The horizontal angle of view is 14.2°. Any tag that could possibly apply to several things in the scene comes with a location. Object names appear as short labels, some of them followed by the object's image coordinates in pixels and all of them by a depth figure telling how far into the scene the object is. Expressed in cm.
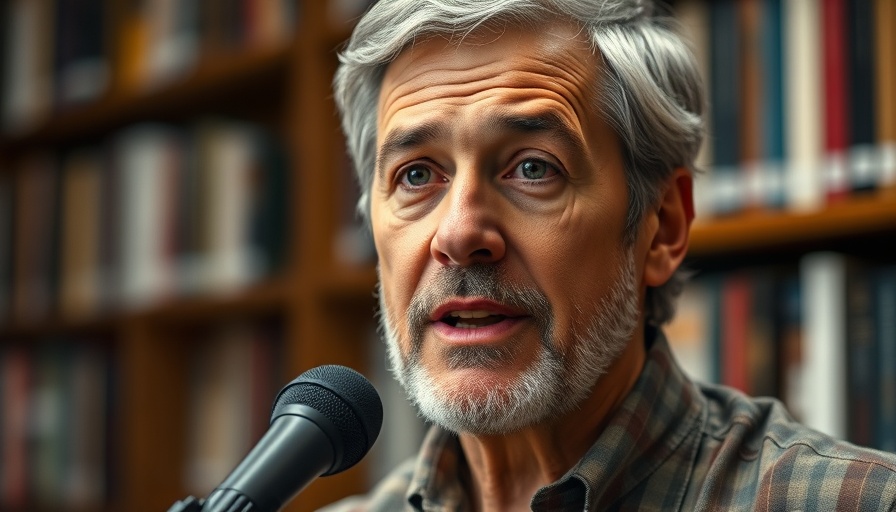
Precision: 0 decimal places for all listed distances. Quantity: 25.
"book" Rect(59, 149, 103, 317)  253
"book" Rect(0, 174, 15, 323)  271
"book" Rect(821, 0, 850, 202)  198
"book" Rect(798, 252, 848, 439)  196
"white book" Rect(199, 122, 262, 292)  230
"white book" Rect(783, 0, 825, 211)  199
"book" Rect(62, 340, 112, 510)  251
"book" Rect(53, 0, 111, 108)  260
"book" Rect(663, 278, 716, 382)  203
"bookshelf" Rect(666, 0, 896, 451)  196
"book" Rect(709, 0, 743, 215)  202
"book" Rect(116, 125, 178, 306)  239
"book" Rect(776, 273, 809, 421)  198
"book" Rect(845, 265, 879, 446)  195
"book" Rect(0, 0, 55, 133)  270
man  176
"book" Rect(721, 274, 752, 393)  201
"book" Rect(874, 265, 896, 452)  194
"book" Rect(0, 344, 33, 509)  261
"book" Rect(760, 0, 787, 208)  200
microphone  162
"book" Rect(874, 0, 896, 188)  195
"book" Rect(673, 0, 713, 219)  202
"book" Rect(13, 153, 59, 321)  263
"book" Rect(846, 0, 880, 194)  196
